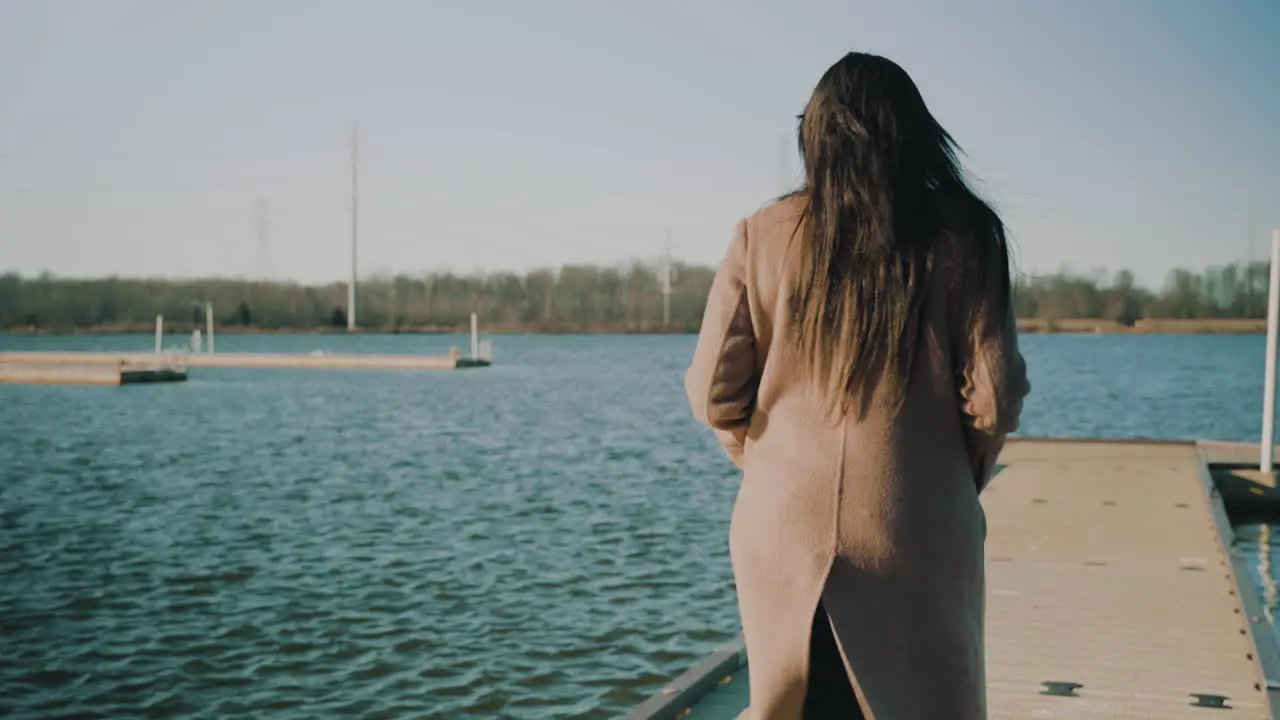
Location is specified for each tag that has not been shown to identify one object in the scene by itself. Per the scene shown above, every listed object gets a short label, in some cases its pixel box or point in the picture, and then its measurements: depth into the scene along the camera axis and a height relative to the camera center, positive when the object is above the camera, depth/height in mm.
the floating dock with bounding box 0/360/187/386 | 41719 -1897
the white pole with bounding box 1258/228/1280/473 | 9906 -262
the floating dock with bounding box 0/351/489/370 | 51000 -1706
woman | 1726 -150
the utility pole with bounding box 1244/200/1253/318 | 66562 +1535
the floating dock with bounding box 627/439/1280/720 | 4281 -1352
